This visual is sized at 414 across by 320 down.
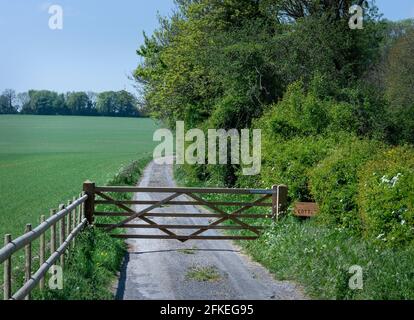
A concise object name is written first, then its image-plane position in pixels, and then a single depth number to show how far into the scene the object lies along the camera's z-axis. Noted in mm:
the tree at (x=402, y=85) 30838
